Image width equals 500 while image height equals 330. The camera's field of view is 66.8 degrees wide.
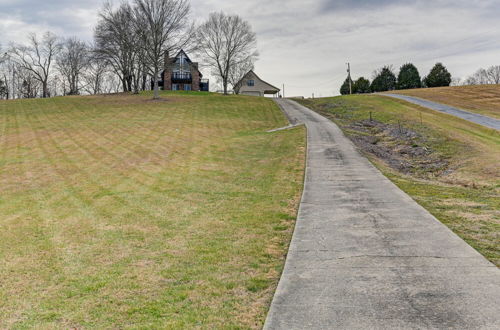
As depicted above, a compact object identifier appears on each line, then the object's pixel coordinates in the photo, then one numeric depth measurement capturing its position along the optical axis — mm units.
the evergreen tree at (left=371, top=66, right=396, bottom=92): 80544
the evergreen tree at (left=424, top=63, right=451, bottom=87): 75625
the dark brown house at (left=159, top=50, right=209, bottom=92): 73500
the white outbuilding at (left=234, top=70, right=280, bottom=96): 85250
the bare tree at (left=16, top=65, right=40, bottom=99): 85625
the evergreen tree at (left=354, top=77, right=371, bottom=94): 82688
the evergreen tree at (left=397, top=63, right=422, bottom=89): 77375
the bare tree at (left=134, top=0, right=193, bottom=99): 47406
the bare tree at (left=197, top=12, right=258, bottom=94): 70188
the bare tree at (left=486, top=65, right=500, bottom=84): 115625
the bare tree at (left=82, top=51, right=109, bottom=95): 85675
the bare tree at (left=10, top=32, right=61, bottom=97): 73200
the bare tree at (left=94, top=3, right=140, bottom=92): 50562
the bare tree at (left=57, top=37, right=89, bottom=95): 79975
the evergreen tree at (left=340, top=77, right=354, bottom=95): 87750
